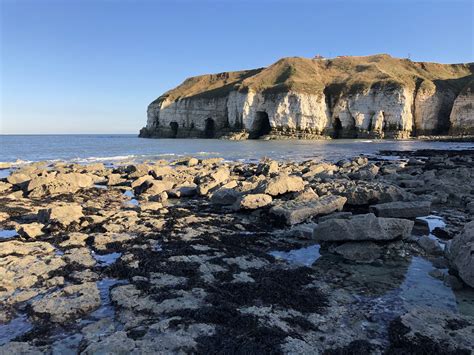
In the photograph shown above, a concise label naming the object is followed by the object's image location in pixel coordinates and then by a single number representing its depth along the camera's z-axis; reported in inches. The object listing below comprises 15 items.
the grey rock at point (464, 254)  251.6
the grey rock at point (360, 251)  307.1
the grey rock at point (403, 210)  439.2
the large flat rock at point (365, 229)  319.9
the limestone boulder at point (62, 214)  392.2
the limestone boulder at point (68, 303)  209.6
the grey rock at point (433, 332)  177.0
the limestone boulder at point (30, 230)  359.9
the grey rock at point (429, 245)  323.9
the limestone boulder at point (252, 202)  475.2
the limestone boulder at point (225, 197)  541.0
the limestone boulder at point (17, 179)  702.6
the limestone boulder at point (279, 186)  539.2
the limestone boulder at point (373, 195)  503.5
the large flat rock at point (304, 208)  419.8
